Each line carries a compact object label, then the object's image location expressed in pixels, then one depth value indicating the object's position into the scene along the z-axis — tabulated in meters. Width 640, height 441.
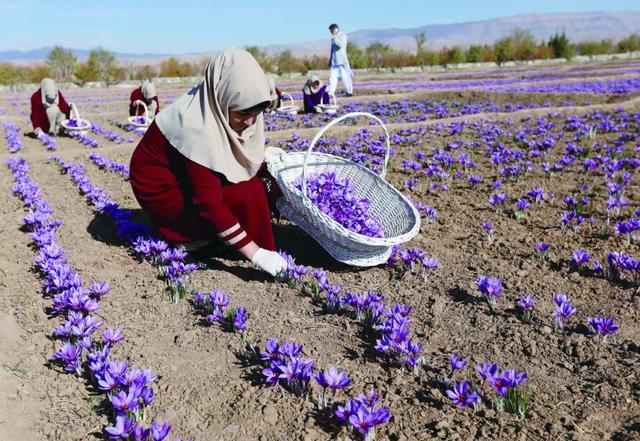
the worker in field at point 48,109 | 11.62
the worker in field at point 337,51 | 17.25
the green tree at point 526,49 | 54.76
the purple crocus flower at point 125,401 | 2.58
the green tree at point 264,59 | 48.03
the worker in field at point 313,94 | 14.84
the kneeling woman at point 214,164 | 3.92
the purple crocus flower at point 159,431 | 2.35
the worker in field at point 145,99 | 12.33
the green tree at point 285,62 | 48.69
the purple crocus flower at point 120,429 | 2.39
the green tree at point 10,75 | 38.12
